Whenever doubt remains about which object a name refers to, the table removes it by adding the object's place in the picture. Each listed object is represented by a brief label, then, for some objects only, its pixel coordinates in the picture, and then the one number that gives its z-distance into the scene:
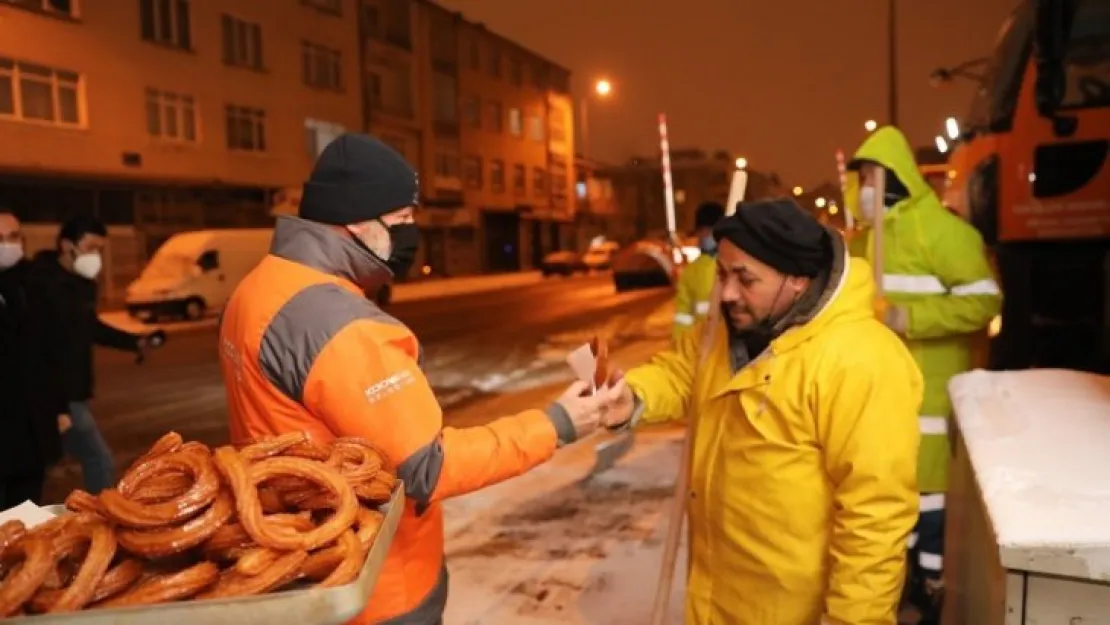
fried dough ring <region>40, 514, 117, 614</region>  1.45
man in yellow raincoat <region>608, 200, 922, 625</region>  2.31
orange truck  4.99
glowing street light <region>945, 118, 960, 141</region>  6.90
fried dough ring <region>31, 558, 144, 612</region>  1.46
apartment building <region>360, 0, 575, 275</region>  42.22
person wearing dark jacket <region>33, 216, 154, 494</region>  5.24
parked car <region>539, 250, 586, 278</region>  42.53
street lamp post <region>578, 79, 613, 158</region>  39.25
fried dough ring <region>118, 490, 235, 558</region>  1.54
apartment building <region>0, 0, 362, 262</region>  24.20
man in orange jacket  2.01
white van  21.59
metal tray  1.42
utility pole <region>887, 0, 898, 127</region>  16.42
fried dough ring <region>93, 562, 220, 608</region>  1.47
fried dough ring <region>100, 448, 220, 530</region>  1.57
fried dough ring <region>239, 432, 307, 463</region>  1.76
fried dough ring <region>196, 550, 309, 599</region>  1.48
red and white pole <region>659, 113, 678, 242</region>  5.41
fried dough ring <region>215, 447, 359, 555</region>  1.56
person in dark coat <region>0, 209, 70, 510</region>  4.65
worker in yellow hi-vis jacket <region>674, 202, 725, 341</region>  6.46
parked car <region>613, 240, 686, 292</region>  27.91
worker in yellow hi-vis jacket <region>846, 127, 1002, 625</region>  3.89
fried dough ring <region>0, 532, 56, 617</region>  1.42
